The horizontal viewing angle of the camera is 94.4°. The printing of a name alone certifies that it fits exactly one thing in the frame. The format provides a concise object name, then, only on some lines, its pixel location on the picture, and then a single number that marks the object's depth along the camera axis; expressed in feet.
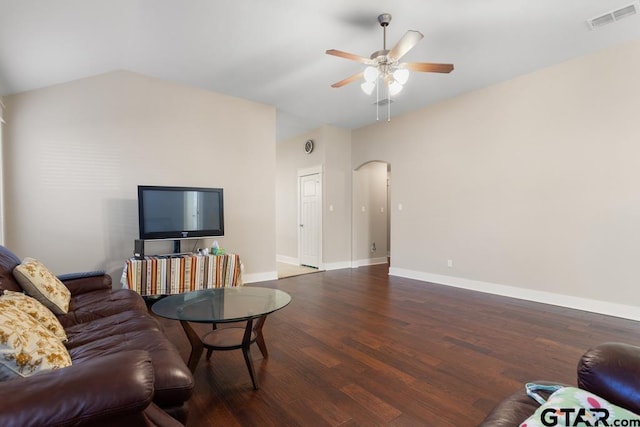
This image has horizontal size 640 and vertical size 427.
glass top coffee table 6.53
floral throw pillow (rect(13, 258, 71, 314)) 6.59
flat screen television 12.53
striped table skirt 11.72
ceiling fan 8.86
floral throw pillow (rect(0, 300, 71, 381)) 3.44
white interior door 20.89
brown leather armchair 3.23
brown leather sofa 2.52
